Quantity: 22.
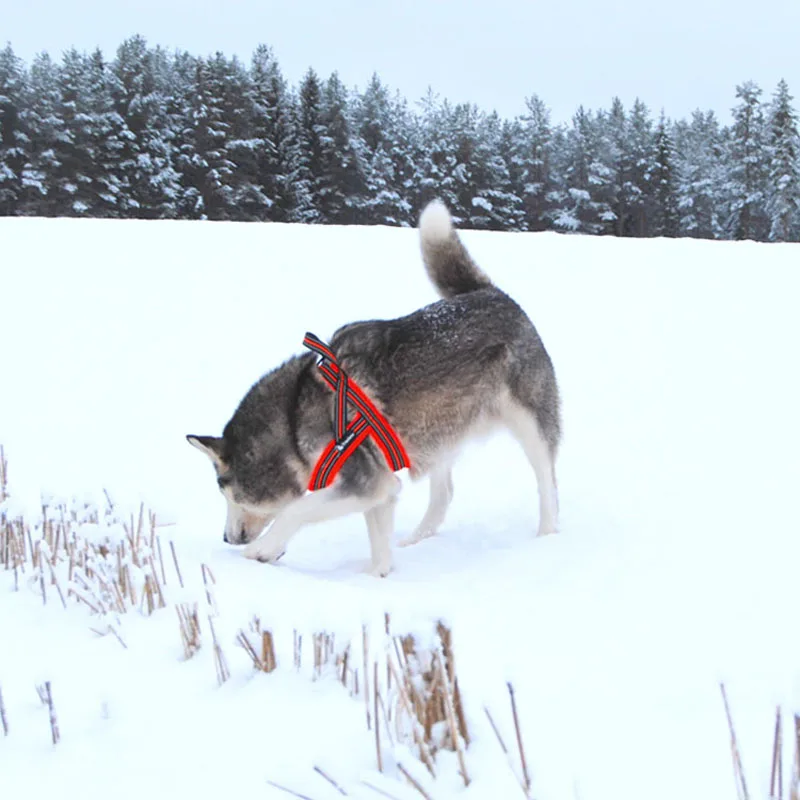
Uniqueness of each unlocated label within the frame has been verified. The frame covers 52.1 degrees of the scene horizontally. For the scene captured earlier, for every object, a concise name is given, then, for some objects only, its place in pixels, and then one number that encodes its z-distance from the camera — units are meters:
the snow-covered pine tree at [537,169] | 49.47
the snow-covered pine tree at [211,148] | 39.12
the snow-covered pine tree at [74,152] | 37.03
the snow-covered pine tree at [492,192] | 45.19
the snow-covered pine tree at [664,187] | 49.72
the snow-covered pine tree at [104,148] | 37.72
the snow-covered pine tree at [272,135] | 41.16
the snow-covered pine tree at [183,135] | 39.28
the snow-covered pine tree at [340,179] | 42.38
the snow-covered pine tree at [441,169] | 44.62
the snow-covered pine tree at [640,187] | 50.22
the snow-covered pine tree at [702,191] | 51.00
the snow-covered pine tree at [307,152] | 41.50
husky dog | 4.02
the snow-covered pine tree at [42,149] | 36.84
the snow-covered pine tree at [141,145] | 38.22
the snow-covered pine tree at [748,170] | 46.44
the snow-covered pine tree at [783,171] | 44.16
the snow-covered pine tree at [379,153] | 43.00
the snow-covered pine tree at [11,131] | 36.84
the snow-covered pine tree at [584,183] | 48.64
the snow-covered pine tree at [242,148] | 39.41
